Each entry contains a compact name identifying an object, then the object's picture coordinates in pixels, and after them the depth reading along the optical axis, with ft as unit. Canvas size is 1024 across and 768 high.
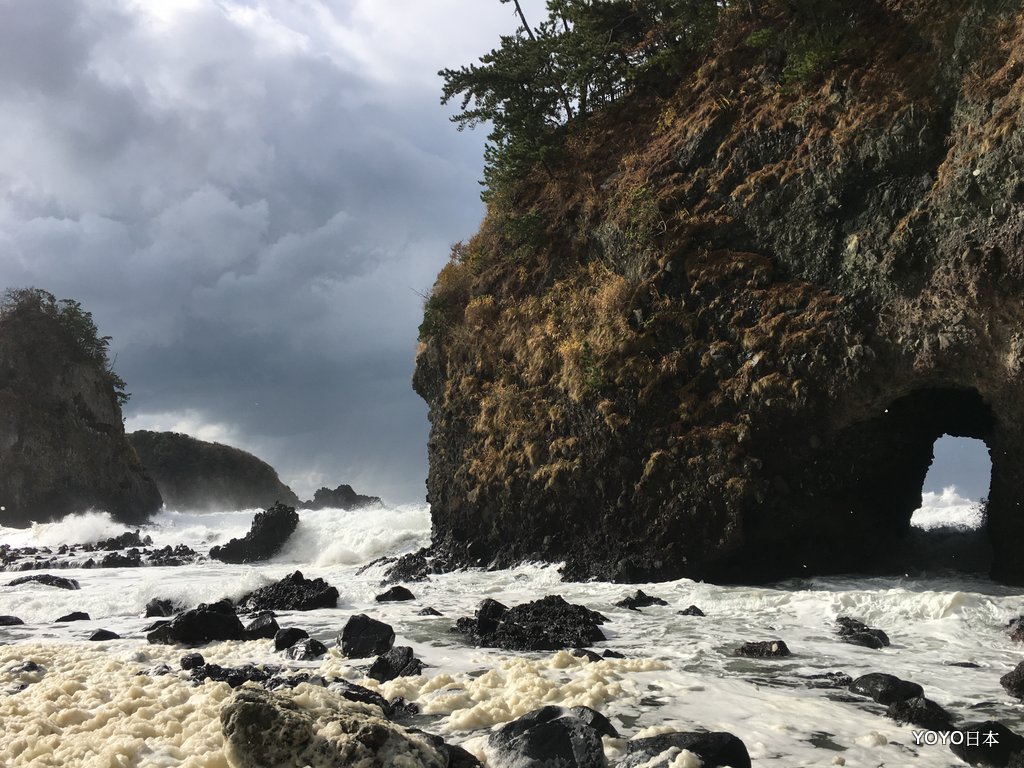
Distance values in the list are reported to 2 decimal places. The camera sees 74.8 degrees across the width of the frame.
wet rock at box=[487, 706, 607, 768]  12.39
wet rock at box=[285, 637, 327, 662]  23.79
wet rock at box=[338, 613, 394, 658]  23.93
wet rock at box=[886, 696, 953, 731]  15.20
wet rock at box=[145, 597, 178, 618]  38.70
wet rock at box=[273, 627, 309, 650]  25.08
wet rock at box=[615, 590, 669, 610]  33.24
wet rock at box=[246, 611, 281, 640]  27.14
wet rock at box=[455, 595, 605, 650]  25.05
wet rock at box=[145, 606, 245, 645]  26.73
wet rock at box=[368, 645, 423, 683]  20.86
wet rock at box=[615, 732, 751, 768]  12.24
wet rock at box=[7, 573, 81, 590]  49.96
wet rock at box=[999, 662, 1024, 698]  17.90
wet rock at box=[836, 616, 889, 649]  24.52
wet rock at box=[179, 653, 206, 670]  22.40
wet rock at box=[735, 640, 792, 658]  23.00
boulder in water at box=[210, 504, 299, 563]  81.25
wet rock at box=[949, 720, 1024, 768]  13.19
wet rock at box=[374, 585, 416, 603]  38.70
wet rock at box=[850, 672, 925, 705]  17.01
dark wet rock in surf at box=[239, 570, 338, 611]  37.14
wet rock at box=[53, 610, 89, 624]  36.60
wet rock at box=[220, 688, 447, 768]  11.61
